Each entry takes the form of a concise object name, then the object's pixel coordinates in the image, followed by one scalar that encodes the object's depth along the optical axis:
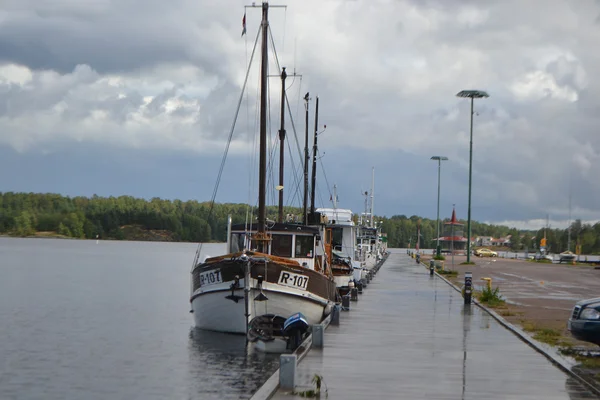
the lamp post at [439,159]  105.09
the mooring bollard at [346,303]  29.69
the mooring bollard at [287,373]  14.39
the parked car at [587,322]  17.39
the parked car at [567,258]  107.62
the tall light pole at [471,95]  69.31
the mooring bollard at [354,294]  34.59
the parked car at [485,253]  137.11
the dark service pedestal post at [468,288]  32.31
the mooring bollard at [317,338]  19.47
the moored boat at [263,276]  26.41
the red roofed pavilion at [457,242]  157.38
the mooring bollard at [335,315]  24.78
